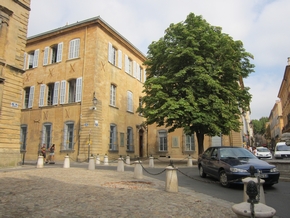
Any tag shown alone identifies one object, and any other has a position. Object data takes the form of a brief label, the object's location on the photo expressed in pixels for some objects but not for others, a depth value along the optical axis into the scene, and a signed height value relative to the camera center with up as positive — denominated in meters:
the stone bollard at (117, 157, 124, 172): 13.38 -0.99
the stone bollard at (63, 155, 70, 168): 14.93 -0.96
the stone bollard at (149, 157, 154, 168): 17.00 -1.10
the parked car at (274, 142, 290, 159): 23.53 -0.30
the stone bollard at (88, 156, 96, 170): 14.04 -0.98
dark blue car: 8.46 -0.64
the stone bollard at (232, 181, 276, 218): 3.03 -0.77
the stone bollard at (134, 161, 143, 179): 10.43 -1.01
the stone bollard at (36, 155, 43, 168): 14.66 -0.98
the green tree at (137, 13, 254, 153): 16.80 +4.71
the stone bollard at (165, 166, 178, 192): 7.49 -1.00
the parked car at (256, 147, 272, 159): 26.52 -0.67
